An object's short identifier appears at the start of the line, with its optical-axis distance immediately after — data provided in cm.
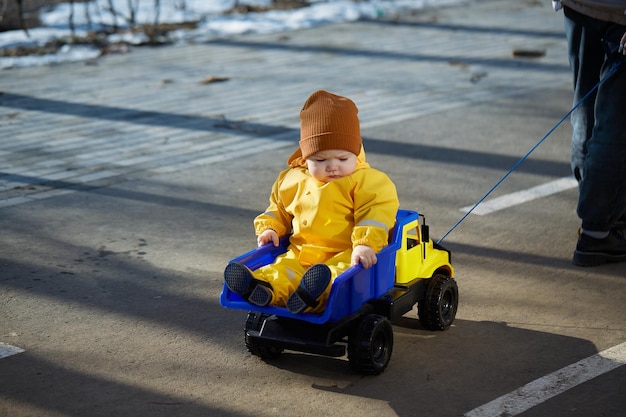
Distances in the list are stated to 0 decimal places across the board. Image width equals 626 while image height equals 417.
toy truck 414
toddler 429
